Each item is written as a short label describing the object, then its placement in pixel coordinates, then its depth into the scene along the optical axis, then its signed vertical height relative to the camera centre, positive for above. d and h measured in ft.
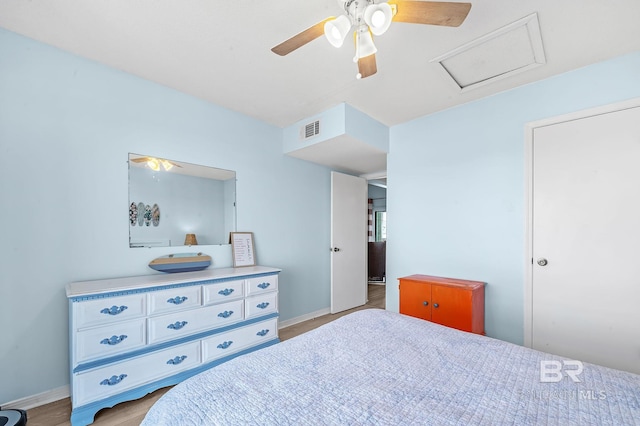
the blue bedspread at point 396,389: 2.64 -1.99
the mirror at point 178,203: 7.48 +0.35
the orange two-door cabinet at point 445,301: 7.63 -2.62
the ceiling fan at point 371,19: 3.85 +2.94
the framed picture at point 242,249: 9.31 -1.23
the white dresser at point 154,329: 5.49 -2.76
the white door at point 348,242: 12.62 -1.36
